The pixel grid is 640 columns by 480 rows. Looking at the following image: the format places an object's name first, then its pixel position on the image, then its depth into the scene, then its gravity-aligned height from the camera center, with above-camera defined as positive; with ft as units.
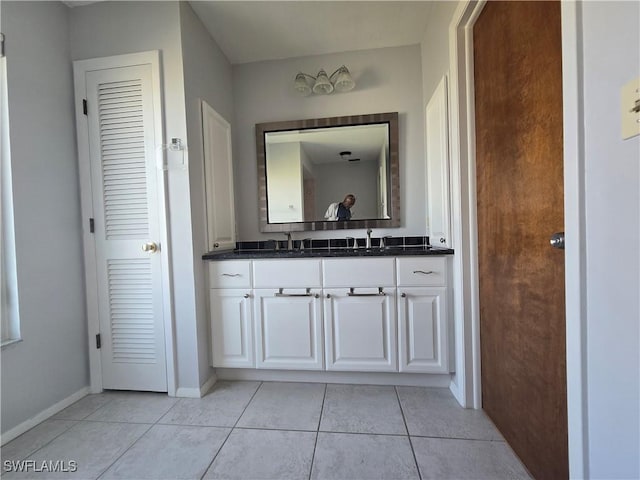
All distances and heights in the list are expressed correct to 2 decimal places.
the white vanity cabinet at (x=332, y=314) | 5.31 -1.72
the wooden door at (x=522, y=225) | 2.85 +0.01
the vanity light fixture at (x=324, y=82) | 6.64 +3.88
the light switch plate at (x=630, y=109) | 1.63 +0.73
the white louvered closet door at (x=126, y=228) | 5.43 +0.26
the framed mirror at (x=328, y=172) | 6.98 +1.65
